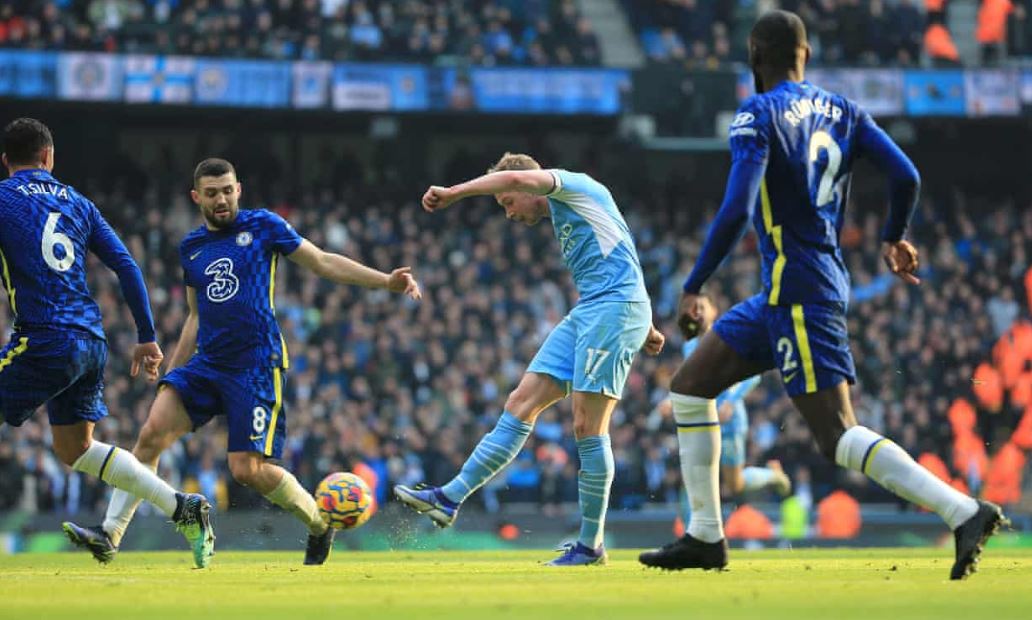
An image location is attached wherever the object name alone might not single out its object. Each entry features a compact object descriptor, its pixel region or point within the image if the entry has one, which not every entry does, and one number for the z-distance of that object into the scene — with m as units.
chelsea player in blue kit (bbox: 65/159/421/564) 17.58
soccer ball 19.29
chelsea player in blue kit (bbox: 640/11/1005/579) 13.51
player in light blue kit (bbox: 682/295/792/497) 25.20
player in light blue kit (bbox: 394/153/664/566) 17.66
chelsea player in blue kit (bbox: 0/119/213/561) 16.79
